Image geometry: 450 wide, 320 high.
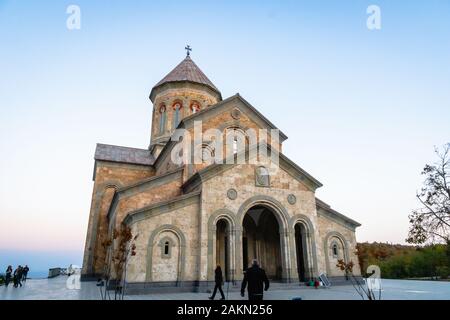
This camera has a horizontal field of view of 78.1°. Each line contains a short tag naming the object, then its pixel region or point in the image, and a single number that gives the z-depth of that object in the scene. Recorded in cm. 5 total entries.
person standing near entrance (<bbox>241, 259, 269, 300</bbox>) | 632
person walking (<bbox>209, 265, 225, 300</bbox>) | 928
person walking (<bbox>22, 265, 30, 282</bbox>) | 1697
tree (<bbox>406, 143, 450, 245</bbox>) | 1314
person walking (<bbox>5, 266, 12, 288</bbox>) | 1438
